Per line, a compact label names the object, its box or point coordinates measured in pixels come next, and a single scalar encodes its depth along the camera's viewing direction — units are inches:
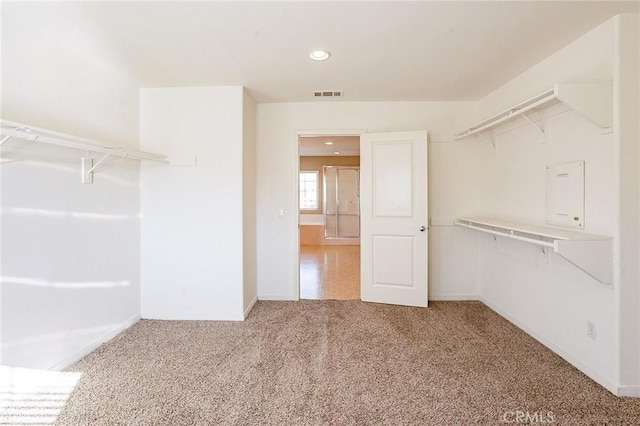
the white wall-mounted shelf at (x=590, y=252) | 72.8
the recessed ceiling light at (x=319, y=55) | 92.0
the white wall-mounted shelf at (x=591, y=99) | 73.5
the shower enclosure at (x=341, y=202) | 328.5
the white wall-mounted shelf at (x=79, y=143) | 61.7
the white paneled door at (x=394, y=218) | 133.3
